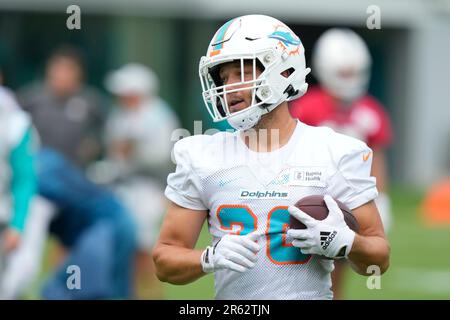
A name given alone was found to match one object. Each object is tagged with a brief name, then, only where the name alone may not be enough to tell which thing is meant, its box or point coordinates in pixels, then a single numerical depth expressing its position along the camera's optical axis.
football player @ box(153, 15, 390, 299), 7.32
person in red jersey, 13.92
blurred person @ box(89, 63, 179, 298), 19.30
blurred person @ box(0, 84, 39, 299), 11.56
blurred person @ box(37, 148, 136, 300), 14.16
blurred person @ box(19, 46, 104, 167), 21.12
